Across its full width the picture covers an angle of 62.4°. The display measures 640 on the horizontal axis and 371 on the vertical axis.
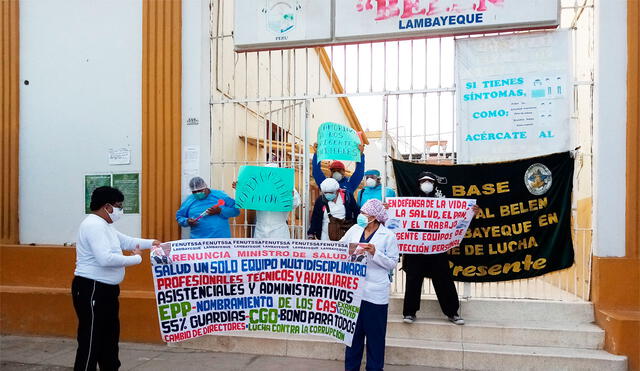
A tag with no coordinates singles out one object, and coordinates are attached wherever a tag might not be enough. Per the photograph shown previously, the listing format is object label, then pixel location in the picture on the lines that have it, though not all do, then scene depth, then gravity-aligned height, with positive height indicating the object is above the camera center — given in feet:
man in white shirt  14.75 -2.73
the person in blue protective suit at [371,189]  22.13 -0.08
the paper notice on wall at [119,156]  22.70 +1.27
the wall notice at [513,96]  19.27 +3.43
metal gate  20.12 +2.20
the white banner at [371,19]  19.43 +6.54
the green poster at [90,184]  23.03 +0.06
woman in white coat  14.92 -2.65
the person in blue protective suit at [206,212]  20.31 -1.00
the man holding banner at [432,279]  18.81 -3.36
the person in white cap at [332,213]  20.38 -1.02
